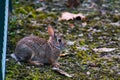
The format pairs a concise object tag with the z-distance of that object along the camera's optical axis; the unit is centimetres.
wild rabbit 991
